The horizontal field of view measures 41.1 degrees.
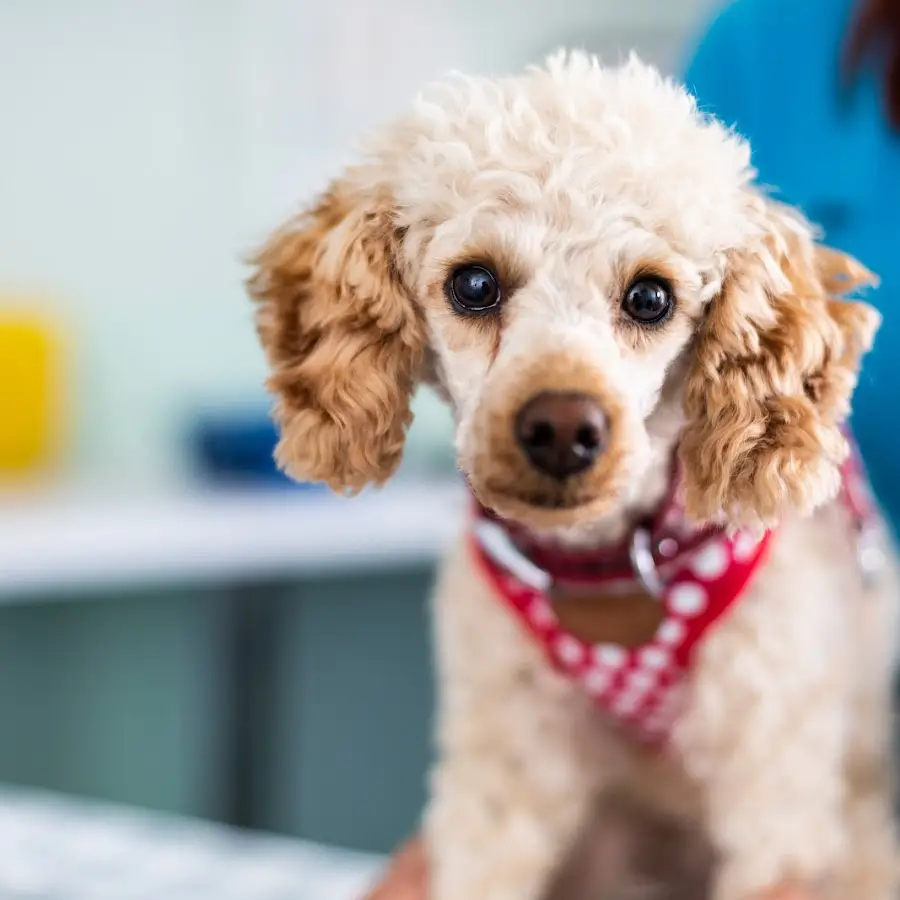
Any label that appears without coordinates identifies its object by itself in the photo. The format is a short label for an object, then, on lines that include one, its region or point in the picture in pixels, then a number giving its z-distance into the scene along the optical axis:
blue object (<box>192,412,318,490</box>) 1.69
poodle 0.51
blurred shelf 1.42
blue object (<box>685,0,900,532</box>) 0.81
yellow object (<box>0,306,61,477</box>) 1.79
